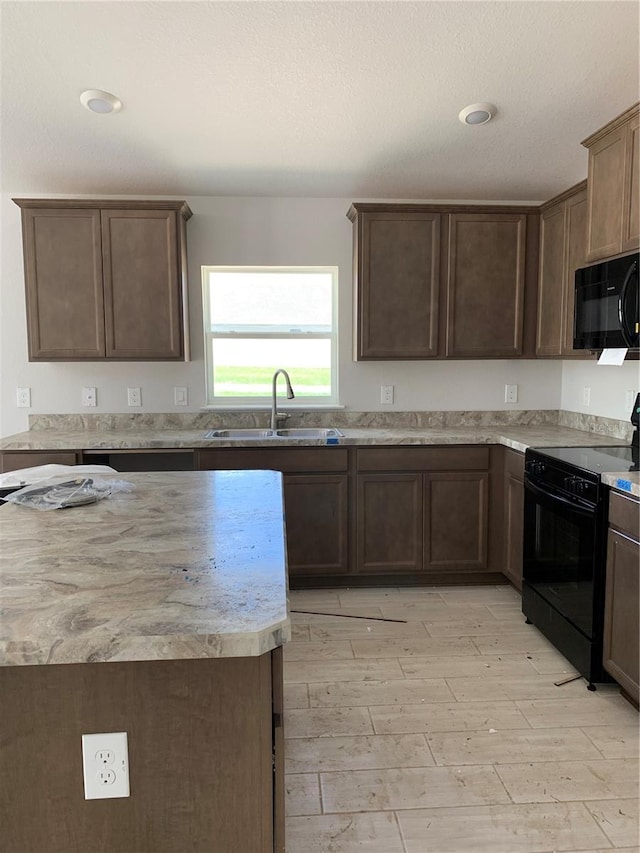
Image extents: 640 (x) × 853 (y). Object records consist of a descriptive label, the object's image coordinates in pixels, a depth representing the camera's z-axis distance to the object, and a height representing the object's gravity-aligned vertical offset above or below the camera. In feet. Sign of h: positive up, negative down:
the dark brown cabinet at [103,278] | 10.98 +2.02
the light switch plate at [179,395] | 12.51 -0.37
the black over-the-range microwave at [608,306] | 7.89 +1.08
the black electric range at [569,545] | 7.60 -2.53
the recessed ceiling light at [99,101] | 7.70 +3.93
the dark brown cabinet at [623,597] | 6.85 -2.81
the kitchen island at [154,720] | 3.02 -1.95
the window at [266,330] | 12.66 +1.10
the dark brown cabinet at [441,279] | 11.44 +2.05
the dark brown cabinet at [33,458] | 10.28 -1.46
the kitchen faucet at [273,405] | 11.74 -0.58
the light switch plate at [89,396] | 12.34 -0.38
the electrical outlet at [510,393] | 12.97 -0.39
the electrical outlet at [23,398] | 12.28 -0.40
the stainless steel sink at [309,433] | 11.66 -1.17
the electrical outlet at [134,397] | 12.41 -0.40
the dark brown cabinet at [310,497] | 10.82 -2.35
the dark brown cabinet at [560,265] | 10.40 +2.20
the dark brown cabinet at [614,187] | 7.85 +2.81
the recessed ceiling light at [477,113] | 8.11 +3.92
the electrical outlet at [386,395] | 12.78 -0.40
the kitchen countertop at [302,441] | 10.39 -1.17
